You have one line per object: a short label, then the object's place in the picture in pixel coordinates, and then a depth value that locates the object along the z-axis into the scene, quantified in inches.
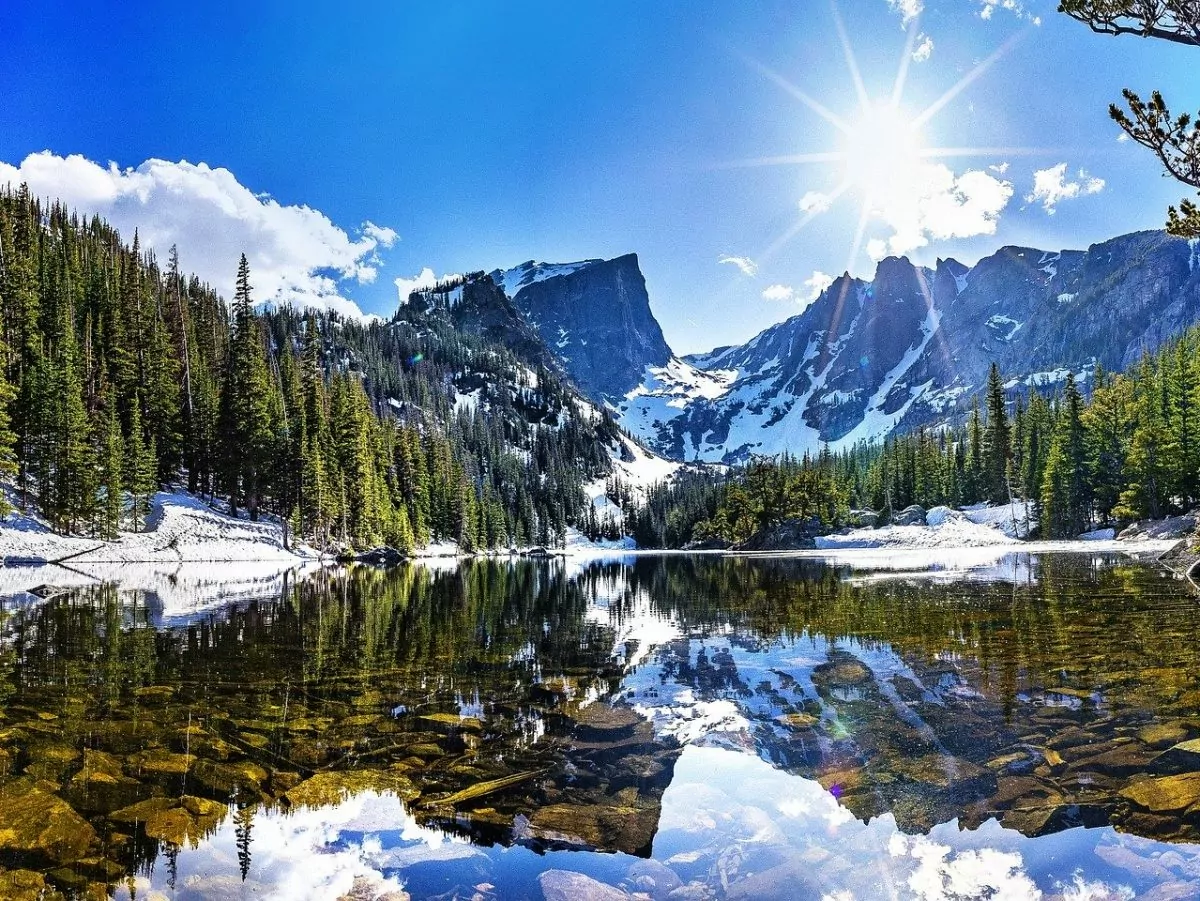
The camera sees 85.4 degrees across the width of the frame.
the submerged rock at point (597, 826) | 242.2
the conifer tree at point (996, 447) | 3762.3
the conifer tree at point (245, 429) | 2691.9
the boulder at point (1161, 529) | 2058.3
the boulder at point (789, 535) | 4534.9
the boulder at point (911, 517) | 4060.3
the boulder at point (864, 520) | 4483.3
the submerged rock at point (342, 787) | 276.1
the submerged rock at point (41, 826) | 215.3
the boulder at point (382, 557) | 3024.4
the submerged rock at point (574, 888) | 202.2
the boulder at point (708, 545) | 5949.3
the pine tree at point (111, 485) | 2188.7
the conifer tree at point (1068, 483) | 2987.2
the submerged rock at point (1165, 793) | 236.1
